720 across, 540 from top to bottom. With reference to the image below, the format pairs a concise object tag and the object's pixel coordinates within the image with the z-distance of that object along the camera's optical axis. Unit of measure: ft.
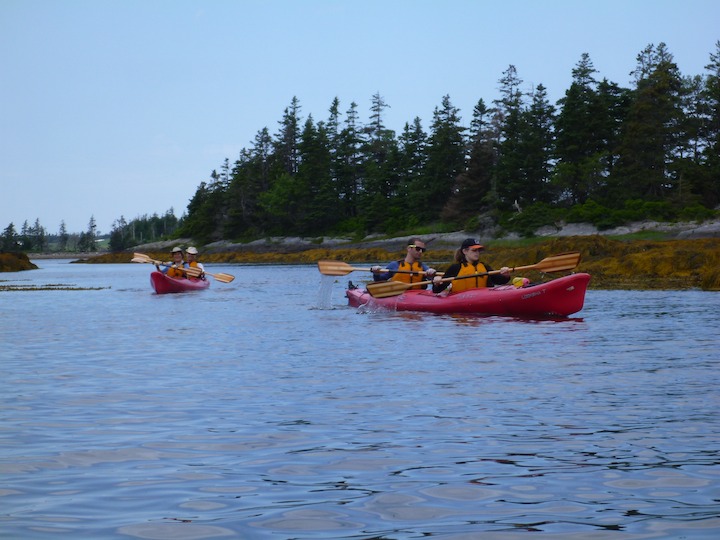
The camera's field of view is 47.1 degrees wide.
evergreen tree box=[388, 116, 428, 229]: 263.90
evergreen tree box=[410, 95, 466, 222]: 258.57
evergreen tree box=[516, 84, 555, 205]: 218.59
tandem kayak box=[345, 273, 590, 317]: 51.62
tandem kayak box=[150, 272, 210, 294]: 89.76
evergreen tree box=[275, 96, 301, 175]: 353.51
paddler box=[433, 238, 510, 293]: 55.26
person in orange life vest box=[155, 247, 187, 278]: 92.84
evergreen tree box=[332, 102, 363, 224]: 310.65
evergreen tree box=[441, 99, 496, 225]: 237.45
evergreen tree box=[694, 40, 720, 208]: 177.60
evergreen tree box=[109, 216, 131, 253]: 527.56
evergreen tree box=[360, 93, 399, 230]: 270.87
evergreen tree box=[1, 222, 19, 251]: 520.83
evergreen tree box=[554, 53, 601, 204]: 201.26
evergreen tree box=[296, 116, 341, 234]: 296.30
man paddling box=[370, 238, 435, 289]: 60.80
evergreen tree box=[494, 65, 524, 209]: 220.02
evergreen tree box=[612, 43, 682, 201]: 186.09
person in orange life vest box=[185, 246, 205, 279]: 95.81
